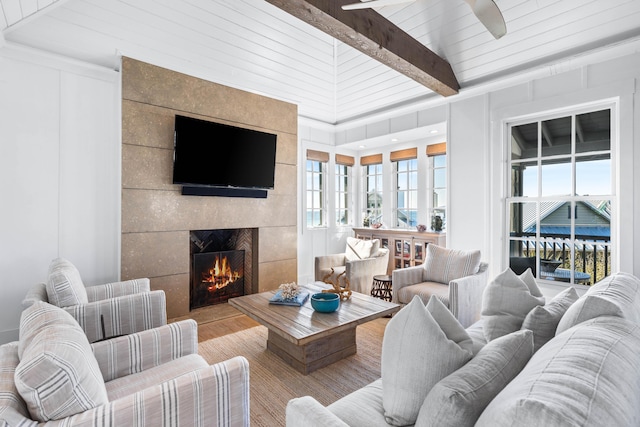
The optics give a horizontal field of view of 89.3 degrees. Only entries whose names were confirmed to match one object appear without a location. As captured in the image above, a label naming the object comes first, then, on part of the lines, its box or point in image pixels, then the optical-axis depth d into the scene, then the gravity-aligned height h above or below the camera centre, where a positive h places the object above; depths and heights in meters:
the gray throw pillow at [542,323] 1.41 -0.48
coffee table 2.29 -0.81
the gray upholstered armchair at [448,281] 2.98 -0.70
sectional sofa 0.70 -0.44
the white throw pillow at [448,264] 3.37 -0.54
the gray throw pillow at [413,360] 1.08 -0.50
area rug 2.10 -1.22
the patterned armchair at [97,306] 2.09 -0.65
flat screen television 3.42 +0.66
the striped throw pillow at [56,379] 1.01 -0.54
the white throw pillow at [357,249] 4.54 -0.51
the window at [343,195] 5.94 +0.35
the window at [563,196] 3.10 +0.19
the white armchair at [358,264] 3.97 -0.66
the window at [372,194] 5.80 +0.36
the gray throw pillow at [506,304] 1.61 -0.47
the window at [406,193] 5.32 +0.34
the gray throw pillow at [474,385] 0.87 -0.50
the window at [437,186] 4.92 +0.43
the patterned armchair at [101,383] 1.02 -0.67
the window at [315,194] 5.47 +0.34
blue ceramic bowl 2.58 -0.72
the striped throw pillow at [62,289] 2.08 -0.50
